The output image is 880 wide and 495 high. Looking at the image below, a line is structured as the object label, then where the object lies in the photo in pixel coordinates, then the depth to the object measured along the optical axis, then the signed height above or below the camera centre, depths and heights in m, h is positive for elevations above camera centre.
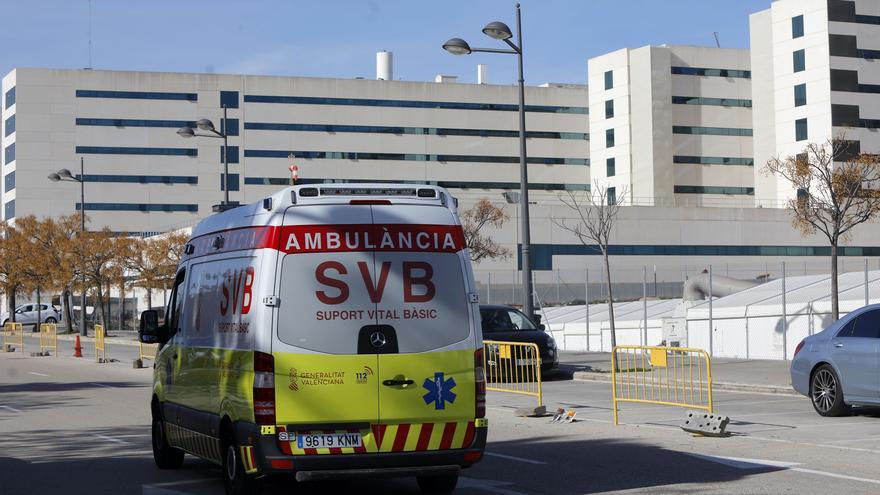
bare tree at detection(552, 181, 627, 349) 79.00 +4.38
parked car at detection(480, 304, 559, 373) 25.00 -1.22
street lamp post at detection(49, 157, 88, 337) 61.22 -1.37
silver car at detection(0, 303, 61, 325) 81.38 -2.21
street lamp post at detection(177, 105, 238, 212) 31.94 +4.24
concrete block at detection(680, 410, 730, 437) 14.07 -1.88
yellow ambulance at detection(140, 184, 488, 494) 8.90 -0.50
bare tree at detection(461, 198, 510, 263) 68.94 +3.07
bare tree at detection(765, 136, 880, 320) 25.39 +1.90
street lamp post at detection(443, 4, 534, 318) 25.19 +3.49
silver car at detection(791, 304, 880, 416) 15.23 -1.31
